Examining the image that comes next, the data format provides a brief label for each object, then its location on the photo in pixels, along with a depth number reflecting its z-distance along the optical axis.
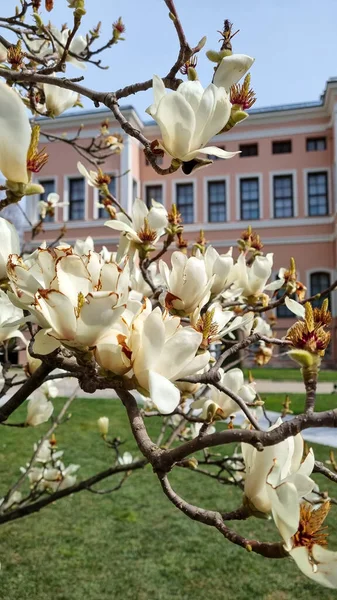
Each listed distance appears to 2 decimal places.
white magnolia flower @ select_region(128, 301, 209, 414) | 0.59
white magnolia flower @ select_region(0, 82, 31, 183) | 0.60
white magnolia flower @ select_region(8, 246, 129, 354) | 0.58
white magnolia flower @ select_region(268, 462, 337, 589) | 0.52
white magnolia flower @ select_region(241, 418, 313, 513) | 0.63
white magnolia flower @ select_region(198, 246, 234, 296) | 1.12
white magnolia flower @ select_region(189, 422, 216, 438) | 2.36
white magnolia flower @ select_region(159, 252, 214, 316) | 0.88
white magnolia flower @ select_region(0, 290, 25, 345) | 0.92
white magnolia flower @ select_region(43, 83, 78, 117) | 1.38
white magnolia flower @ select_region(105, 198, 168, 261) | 1.07
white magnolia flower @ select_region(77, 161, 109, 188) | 1.69
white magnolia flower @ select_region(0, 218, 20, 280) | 0.83
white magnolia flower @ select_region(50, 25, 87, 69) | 1.67
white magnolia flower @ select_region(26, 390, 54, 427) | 1.55
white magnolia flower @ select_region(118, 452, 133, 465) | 2.86
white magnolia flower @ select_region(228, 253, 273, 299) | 1.35
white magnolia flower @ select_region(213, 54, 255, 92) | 0.79
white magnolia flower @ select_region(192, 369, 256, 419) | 1.12
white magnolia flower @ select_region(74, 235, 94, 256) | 1.41
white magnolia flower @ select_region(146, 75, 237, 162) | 0.72
